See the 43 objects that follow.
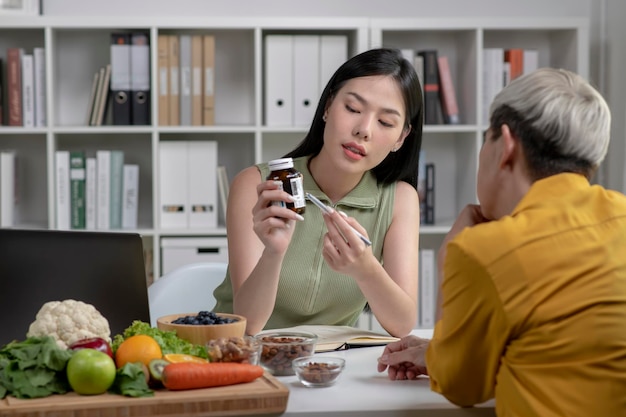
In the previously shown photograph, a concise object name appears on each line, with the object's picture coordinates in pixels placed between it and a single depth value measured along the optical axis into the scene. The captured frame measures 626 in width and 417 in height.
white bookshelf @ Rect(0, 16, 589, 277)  3.67
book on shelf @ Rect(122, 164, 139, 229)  3.74
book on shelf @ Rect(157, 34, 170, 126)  3.70
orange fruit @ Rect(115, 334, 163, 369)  1.42
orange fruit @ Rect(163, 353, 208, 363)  1.44
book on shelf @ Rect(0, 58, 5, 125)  3.74
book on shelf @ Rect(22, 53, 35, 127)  3.69
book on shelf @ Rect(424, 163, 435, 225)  3.91
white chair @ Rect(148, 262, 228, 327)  2.39
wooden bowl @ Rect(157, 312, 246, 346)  1.59
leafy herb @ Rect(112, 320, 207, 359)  1.50
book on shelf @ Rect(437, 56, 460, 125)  3.85
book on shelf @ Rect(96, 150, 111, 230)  3.70
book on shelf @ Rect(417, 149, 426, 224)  3.91
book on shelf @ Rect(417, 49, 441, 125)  3.83
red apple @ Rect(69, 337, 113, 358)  1.43
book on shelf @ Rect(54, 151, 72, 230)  3.68
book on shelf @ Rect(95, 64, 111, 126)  3.74
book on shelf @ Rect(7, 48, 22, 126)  3.68
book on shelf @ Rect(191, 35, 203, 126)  3.72
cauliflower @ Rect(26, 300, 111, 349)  1.50
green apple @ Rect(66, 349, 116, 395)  1.34
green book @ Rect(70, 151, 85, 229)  3.69
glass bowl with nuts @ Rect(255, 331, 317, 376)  1.59
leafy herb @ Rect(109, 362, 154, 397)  1.35
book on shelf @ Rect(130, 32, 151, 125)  3.70
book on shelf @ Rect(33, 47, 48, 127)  3.68
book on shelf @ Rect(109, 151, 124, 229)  3.74
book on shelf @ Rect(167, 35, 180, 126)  3.71
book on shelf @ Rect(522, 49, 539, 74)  3.88
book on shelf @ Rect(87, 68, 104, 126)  3.75
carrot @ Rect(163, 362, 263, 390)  1.38
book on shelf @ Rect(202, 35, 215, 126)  3.72
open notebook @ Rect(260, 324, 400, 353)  1.84
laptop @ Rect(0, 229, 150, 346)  1.70
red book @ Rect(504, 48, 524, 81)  3.86
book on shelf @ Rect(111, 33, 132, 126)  3.69
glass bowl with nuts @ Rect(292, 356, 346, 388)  1.50
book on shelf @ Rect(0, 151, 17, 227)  3.71
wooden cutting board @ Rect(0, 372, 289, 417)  1.30
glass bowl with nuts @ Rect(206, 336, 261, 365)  1.49
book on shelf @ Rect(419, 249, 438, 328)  3.87
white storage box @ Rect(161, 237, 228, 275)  3.69
